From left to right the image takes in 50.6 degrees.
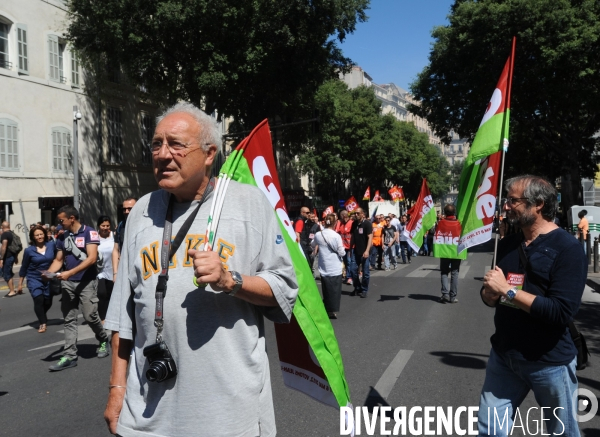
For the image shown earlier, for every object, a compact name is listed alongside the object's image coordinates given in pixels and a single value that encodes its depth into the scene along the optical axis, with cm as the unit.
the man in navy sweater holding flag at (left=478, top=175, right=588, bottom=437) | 315
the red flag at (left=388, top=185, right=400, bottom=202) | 3219
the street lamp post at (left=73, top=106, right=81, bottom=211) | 2356
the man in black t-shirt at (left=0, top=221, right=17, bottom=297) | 1608
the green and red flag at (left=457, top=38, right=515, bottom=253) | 459
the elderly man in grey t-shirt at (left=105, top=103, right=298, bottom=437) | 208
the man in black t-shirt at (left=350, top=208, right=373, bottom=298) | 1277
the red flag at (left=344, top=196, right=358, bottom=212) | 2515
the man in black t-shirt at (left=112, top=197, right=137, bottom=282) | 777
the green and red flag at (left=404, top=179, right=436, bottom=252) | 1341
